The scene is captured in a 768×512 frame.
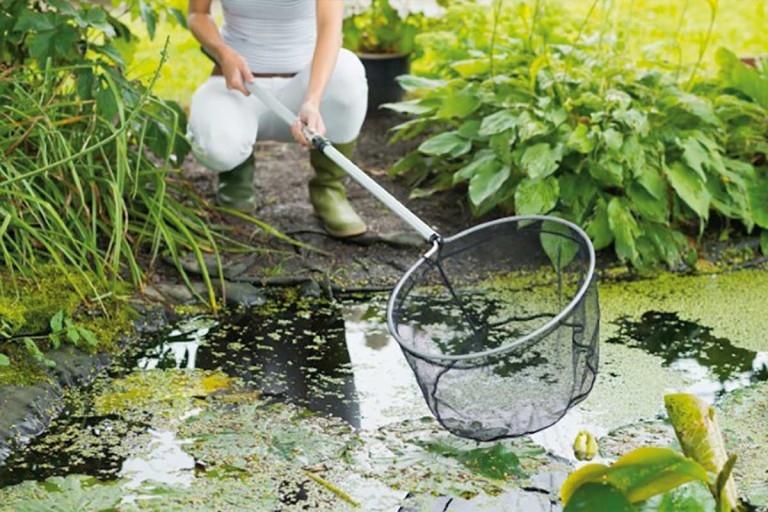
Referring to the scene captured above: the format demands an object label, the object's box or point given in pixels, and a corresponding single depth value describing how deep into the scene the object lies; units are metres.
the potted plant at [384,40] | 4.72
